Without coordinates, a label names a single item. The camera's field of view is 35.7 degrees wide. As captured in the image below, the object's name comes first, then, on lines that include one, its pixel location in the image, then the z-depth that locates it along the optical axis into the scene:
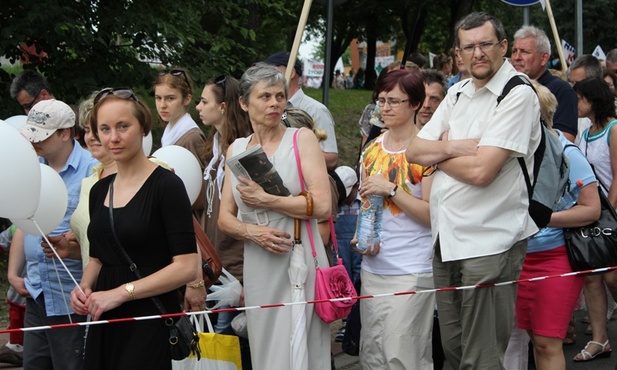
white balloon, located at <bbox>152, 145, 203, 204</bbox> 5.68
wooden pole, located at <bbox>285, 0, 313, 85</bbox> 7.27
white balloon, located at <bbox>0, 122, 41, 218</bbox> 4.52
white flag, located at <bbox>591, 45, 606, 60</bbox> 18.06
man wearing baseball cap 5.20
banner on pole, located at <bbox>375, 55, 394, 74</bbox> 41.97
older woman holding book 5.08
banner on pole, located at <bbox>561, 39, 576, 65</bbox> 15.80
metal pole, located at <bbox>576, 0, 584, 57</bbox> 12.77
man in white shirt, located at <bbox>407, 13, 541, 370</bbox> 4.83
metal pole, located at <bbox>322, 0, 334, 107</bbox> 7.59
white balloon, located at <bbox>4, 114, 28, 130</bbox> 6.71
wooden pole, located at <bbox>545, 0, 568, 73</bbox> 9.98
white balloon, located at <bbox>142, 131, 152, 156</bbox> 6.41
